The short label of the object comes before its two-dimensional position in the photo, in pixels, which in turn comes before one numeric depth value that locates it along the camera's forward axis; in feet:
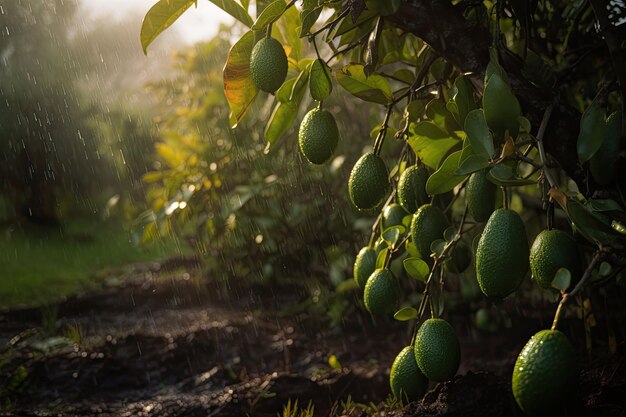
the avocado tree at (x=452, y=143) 2.86
